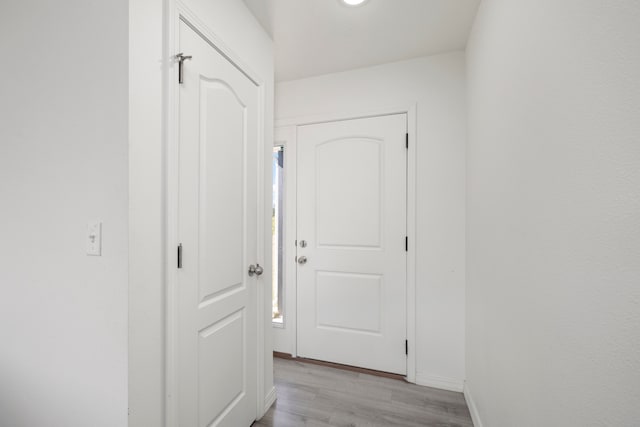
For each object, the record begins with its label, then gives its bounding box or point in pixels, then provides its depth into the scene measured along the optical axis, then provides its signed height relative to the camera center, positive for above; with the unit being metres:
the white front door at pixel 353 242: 2.22 -0.23
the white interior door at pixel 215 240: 1.19 -0.13
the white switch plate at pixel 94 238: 0.98 -0.09
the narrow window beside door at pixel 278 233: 2.59 -0.18
